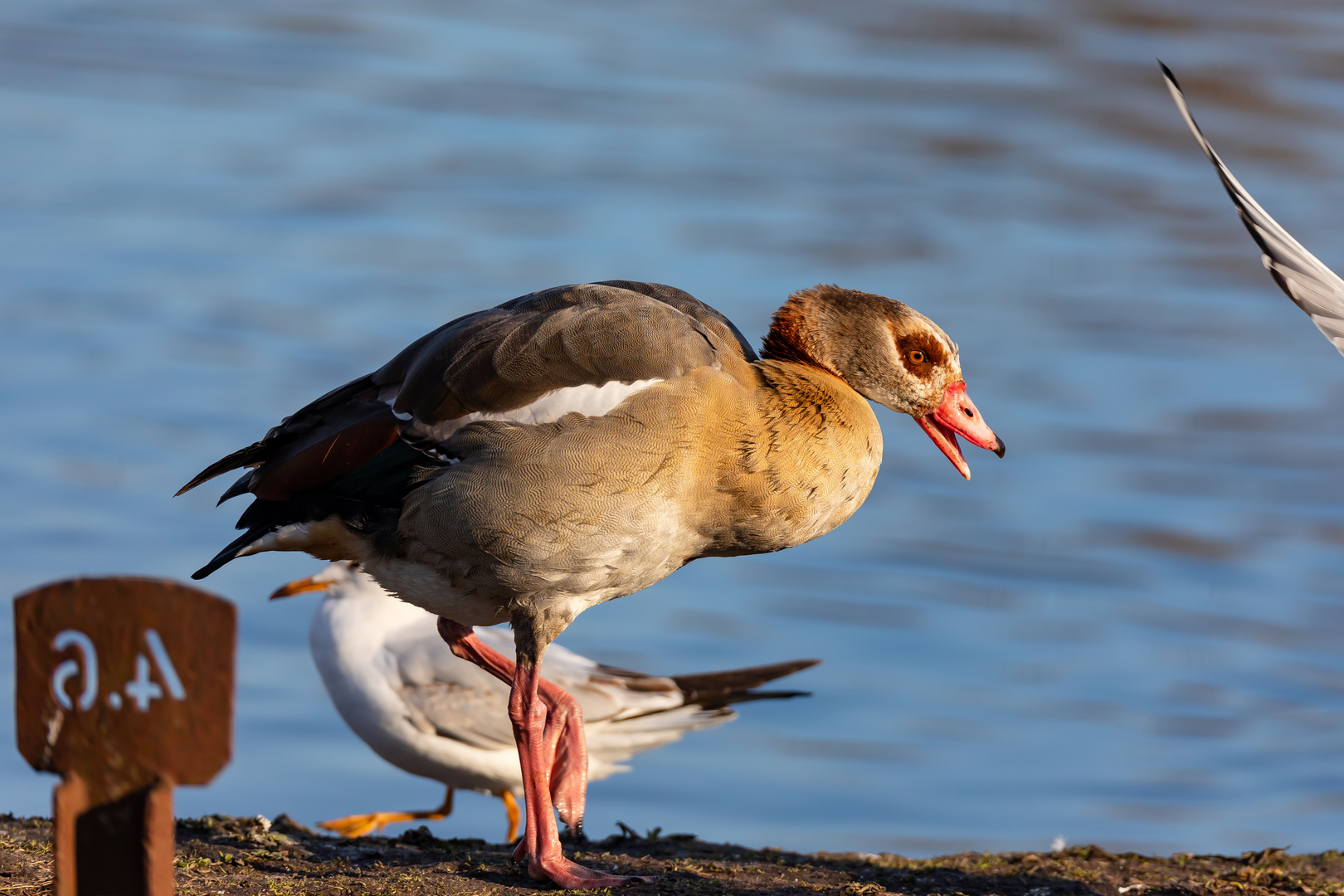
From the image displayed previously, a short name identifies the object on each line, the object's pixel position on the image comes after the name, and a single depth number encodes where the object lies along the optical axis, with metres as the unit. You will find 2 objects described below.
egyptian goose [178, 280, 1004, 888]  8.36
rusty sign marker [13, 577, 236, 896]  4.90
